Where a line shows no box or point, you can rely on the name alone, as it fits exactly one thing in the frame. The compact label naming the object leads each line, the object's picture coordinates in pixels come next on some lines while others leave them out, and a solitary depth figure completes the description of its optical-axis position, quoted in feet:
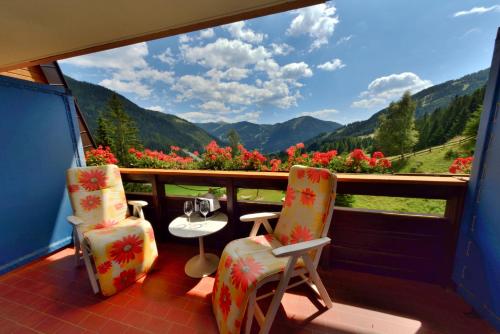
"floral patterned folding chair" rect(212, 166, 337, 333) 4.00
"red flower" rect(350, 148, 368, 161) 6.92
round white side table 5.75
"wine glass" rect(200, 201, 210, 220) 6.48
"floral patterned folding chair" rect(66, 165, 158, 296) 5.65
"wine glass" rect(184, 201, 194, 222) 6.52
